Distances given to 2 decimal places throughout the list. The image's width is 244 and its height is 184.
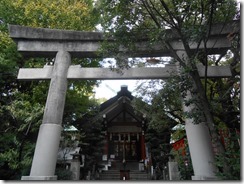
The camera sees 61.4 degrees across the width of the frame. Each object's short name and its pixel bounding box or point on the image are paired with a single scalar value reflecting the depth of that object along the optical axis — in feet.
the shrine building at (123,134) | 47.01
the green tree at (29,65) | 27.32
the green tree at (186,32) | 17.07
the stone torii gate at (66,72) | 19.44
